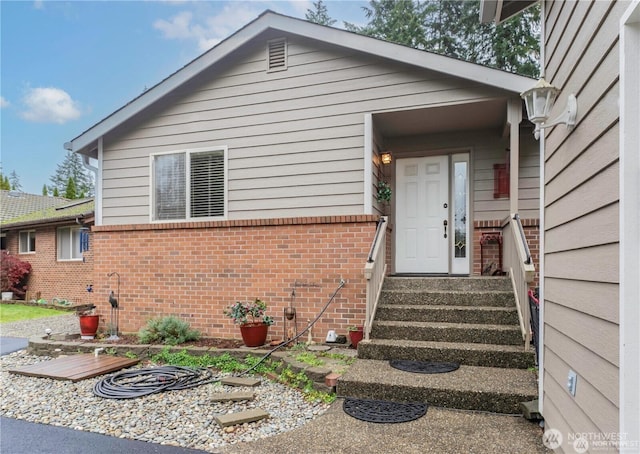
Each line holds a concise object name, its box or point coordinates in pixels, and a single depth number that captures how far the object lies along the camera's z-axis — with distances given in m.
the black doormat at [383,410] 3.25
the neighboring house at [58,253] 12.41
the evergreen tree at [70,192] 28.09
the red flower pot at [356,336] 4.96
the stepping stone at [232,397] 3.86
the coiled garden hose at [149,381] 4.18
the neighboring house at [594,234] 1.65
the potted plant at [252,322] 5.29
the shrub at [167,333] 5.77
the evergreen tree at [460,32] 13.95
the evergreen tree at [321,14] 19.94
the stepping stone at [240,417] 3.31
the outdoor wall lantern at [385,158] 6.16
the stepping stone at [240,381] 4.31
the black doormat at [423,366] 3.90
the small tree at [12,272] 13.20
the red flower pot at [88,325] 6.27
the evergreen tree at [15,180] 42.03
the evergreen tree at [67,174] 39.16
